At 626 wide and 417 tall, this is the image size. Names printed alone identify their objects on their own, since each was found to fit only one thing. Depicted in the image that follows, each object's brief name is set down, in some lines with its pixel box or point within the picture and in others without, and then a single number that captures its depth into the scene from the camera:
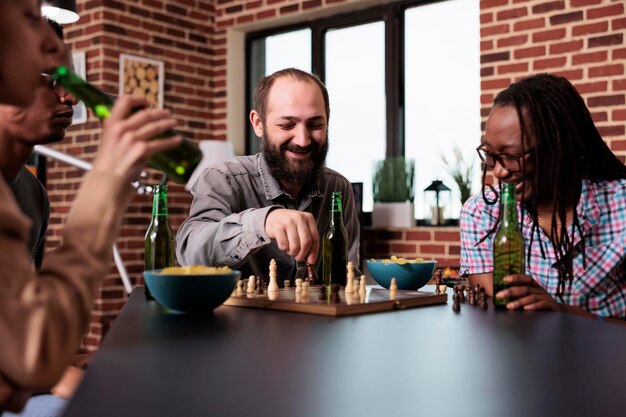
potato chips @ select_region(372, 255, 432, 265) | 1.64
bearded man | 1.95
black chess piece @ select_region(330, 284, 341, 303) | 1.28
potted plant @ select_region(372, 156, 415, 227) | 4.06
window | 4.05
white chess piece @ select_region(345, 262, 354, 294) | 1.43
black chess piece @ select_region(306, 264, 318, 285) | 1.53
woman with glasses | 1.55
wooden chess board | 1.24
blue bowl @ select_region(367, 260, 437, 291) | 1.62
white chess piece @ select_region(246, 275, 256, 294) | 1.46
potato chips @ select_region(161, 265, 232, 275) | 1.27
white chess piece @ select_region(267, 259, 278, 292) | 1.47
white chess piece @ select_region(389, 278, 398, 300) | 1.38
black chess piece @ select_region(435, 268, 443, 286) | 1.62
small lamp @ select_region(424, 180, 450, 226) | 3.96
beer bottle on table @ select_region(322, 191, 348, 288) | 1.62
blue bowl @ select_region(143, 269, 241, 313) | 1.22
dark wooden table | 0.65
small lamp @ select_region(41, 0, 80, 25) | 3.15
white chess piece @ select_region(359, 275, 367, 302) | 1.37
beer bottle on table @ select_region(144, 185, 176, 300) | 1.50
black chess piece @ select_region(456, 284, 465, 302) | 1.44
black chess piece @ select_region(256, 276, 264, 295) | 1.48
